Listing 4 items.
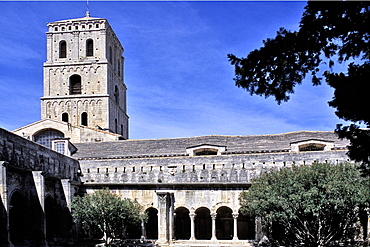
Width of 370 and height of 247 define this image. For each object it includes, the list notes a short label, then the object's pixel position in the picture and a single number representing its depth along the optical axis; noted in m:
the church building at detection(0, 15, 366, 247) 25.06
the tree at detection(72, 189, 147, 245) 26.81
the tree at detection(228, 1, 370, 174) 10.08
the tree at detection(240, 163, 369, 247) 23.34
